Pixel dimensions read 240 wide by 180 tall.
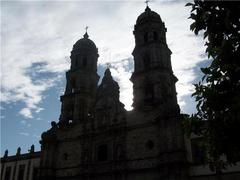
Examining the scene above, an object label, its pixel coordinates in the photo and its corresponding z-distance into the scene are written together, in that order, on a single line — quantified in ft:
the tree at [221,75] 23.09
